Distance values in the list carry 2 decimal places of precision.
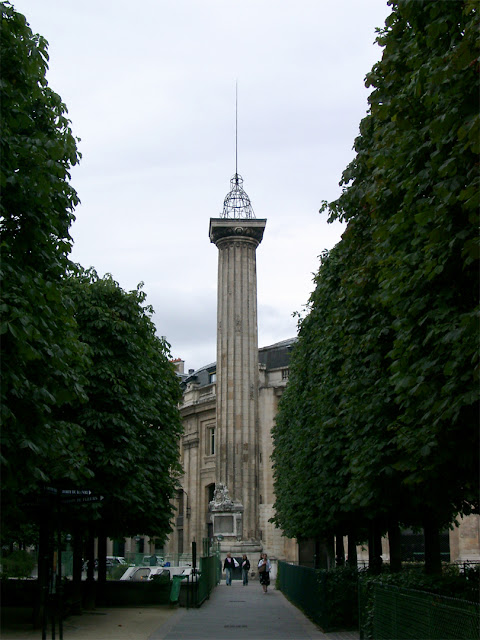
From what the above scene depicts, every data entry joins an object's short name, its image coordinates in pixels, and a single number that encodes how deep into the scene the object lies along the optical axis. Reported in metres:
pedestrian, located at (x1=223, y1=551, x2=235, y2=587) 44.67
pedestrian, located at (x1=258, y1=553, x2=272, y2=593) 37.62
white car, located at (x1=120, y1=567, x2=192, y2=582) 36.97
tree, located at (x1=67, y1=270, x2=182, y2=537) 22.78
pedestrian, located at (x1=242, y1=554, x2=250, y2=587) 44.09
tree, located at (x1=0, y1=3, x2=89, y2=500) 11.59
